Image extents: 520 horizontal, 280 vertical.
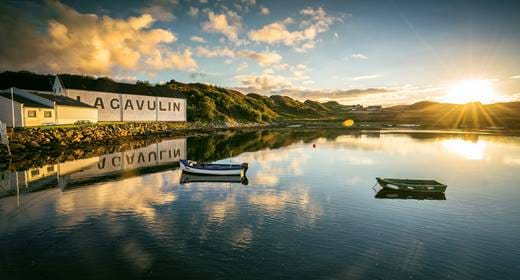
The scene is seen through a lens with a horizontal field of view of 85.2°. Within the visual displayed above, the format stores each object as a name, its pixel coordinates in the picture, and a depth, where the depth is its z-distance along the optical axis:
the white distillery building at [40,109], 47.50
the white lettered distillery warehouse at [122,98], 69.44
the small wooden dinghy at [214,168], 31.47
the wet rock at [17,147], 42.39
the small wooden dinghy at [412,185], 25.78
